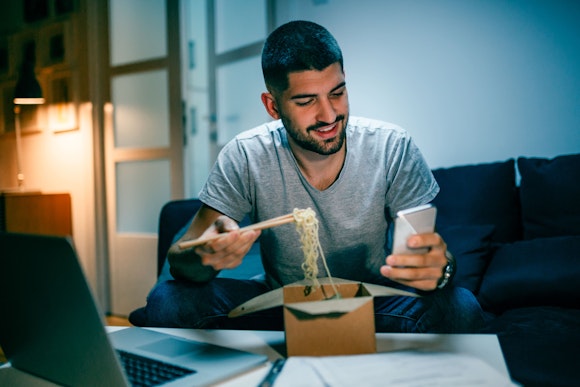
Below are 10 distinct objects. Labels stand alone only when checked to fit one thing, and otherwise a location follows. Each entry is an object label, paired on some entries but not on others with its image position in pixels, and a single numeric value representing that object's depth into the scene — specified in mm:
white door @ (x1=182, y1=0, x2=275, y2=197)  3020
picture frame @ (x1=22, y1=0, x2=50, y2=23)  4242
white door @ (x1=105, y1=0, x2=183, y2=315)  3469
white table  790
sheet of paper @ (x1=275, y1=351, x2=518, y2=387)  660
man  1327
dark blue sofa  1432
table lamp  3840
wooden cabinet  3863
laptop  674
